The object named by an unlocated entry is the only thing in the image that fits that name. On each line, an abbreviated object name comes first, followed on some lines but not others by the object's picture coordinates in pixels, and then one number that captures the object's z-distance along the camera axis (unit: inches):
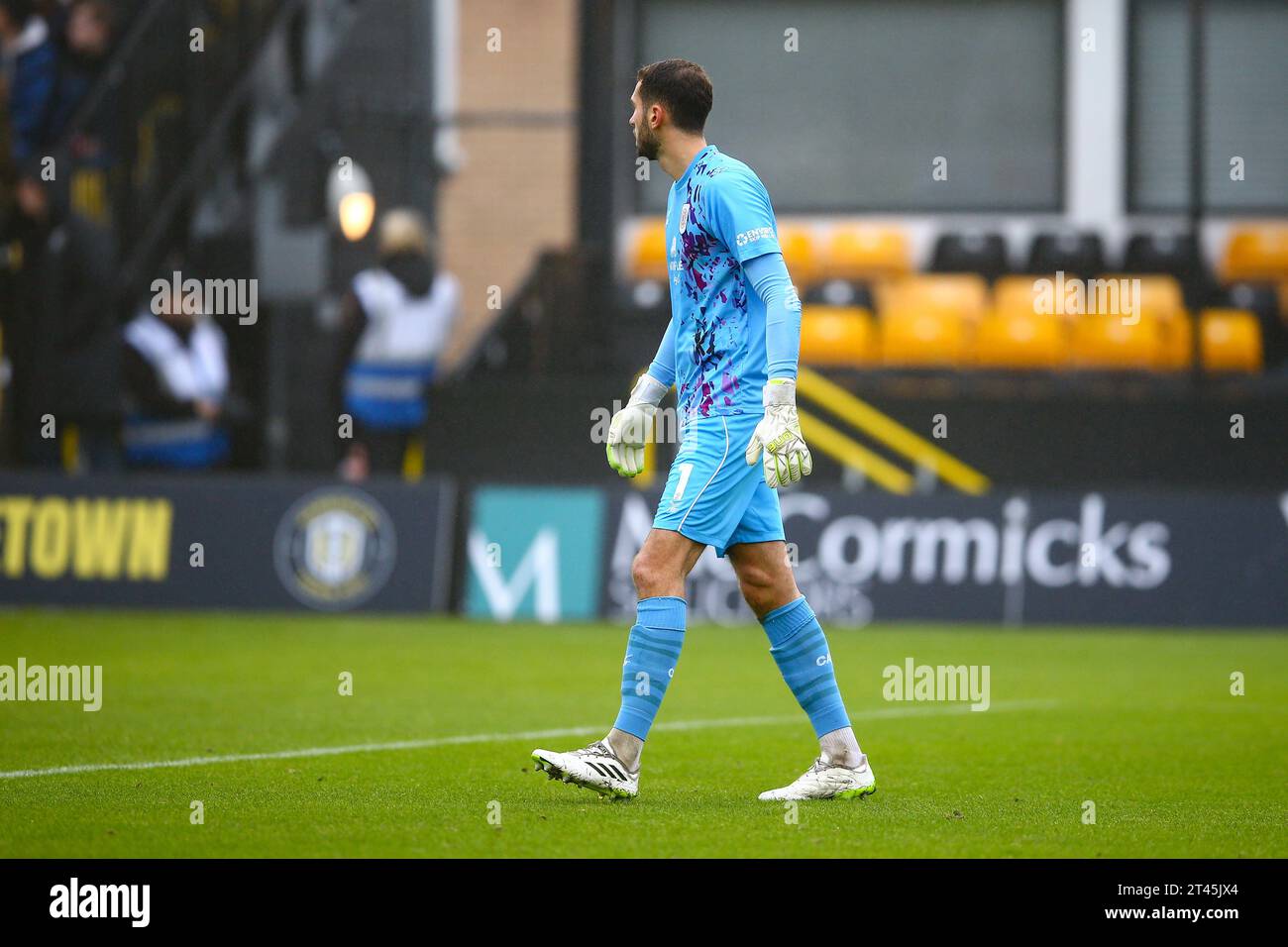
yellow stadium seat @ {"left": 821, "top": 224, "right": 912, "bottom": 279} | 800.3
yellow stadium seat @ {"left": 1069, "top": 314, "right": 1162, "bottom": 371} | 661.9
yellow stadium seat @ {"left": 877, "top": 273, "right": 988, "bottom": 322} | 711.7
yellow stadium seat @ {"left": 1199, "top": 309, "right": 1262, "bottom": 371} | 686.5
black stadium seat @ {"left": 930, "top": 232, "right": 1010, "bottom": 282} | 776.9
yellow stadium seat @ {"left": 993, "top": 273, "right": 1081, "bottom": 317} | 696.4
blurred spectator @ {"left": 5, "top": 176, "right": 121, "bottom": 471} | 625.0
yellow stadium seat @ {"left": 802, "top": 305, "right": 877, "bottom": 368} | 676.1
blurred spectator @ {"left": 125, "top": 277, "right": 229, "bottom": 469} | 617.3
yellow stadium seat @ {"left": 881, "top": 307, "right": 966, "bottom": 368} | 673.0
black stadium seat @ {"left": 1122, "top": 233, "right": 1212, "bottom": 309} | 749.9
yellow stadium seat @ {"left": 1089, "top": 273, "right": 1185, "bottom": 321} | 693.9
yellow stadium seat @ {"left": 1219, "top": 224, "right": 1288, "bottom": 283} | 795.8
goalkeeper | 248.8
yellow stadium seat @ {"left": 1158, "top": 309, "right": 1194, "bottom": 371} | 663.1
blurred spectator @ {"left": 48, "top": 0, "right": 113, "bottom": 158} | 635.5
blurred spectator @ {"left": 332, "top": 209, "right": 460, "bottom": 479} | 616.4
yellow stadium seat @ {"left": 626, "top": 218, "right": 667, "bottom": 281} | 783.1
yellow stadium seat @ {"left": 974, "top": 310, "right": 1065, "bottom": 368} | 671.8
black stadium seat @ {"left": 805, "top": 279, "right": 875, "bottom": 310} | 719.1
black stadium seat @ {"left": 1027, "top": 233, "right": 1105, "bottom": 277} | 753.6
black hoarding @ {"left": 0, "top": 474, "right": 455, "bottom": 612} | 574.6
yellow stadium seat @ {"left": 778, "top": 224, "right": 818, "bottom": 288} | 760.6
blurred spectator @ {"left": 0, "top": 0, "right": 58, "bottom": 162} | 636.7
